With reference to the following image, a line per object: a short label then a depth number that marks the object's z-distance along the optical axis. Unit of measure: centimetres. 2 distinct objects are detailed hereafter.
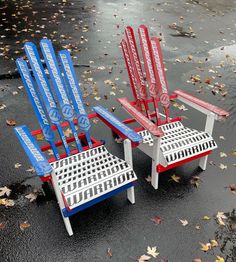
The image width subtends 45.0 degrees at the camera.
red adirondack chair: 346
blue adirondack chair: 293
